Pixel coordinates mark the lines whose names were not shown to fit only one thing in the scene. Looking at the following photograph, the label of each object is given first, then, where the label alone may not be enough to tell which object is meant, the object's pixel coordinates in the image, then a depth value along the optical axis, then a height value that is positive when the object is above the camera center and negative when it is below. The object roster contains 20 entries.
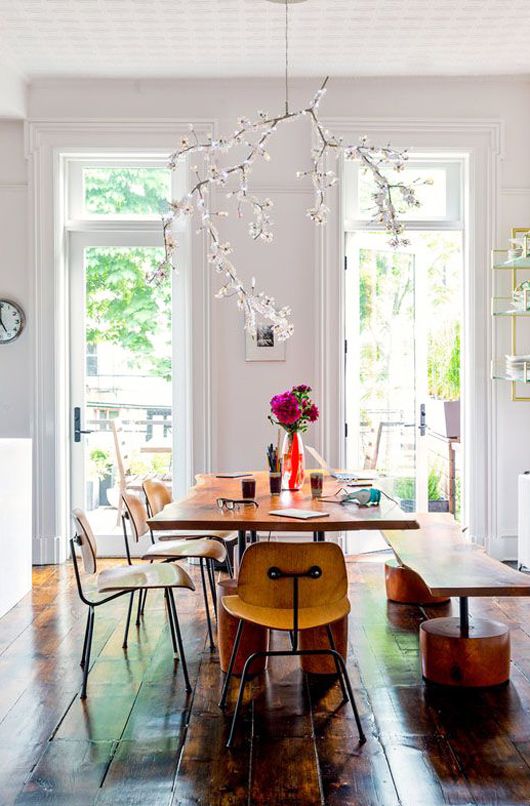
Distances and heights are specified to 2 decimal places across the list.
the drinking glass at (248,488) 3.93 -0.44
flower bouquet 4.10 -0.15
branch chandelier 3.82 +0.89
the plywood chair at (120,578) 3.50 -0.79
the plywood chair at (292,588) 2.98 -0.69
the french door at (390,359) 6.17 +0.22
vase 4.24 -0.35
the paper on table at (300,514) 3.44 -0.49
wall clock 6.09 +0.49
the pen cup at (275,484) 4.10 -0.44
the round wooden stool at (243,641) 3.72 -1.07
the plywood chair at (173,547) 4.17 -0.77
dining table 3.34 -0.49
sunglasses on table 3.66 -0.47
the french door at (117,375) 6.27 +0.11
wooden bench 3.36 -1.01
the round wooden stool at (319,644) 3.76 -1.09
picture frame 6.05 +0.30
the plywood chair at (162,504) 4.54 -0.61
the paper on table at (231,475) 4.84 -0.47
